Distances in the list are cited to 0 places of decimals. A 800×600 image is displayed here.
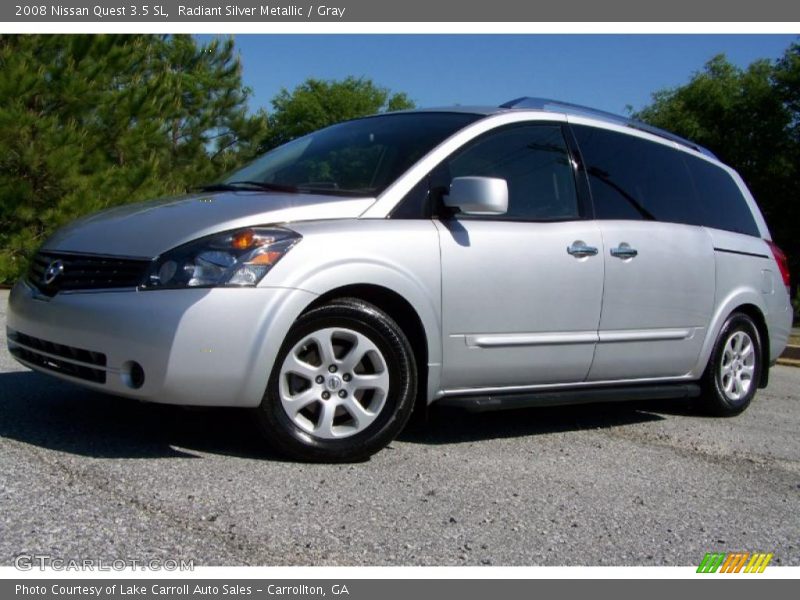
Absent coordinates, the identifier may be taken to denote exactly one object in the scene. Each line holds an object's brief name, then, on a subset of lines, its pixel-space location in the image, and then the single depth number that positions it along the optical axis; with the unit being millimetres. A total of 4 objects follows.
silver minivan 3928
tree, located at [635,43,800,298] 34406
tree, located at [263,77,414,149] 59094
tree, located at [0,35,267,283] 16969
